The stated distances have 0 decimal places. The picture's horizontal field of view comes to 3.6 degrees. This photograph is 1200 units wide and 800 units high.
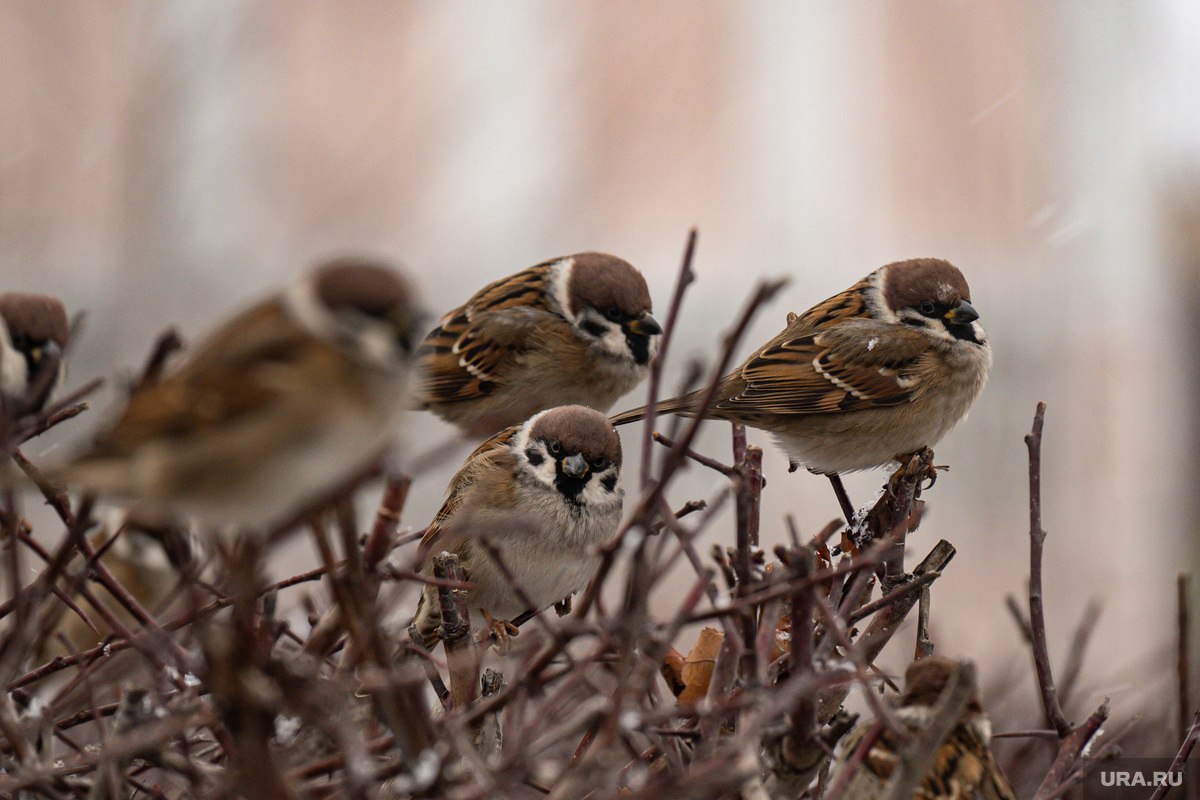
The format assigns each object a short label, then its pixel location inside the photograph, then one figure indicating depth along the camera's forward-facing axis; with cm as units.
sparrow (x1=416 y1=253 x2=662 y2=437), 617
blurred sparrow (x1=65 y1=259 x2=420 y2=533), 352
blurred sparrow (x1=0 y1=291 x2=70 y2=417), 602
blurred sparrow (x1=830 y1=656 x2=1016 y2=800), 574
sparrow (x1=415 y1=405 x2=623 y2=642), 612
